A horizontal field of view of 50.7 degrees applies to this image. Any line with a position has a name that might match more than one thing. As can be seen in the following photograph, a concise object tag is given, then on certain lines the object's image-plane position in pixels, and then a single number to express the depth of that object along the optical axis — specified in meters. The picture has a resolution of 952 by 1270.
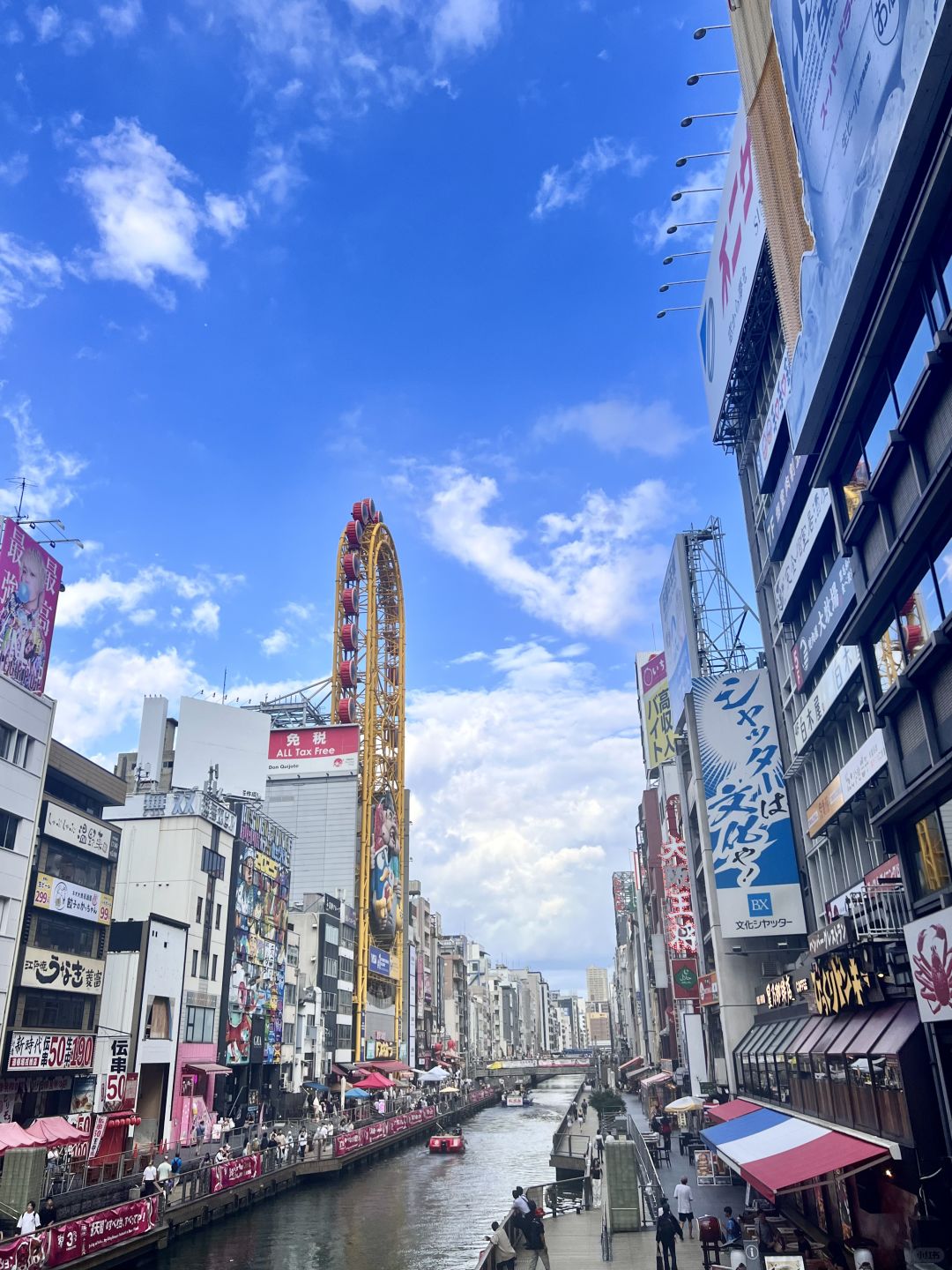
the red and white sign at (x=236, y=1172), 40.28
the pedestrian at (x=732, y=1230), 24.96
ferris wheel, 106.50
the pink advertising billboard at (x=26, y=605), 43.78
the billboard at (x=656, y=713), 105.00
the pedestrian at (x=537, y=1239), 23.70
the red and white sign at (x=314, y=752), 110.12
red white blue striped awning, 18.31
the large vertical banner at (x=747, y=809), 56.41
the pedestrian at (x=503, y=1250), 23.31
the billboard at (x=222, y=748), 78.19
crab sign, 18.12
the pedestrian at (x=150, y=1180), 35.56
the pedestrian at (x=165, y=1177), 36.62
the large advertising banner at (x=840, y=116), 17.77
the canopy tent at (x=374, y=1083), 79.89
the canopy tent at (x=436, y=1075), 95.12
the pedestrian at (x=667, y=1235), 22.97
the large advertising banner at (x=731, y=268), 49.07
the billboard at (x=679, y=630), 75.69
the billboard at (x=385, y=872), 106.00
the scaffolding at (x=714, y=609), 74.19
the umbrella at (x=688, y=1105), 50.75
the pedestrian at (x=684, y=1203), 27.91
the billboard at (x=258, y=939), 66.44
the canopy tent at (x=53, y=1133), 31.84
